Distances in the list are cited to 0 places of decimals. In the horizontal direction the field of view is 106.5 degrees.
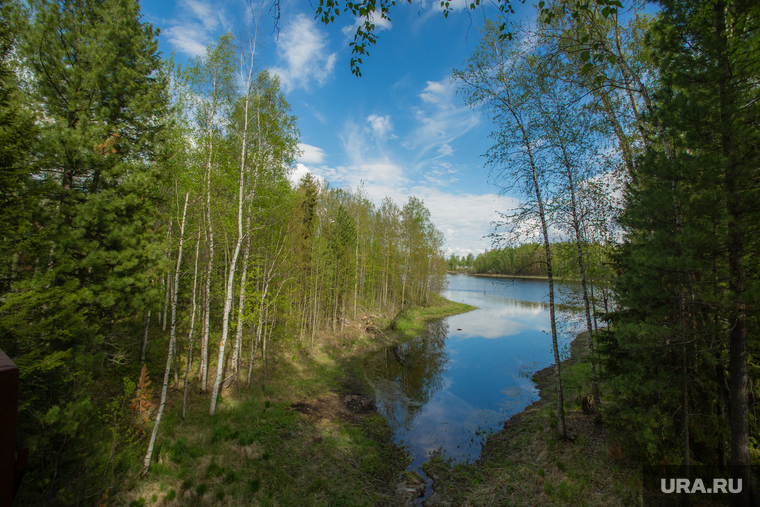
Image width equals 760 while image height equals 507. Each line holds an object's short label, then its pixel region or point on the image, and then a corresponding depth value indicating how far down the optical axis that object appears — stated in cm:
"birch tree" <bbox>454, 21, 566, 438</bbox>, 812
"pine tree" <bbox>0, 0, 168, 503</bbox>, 463
